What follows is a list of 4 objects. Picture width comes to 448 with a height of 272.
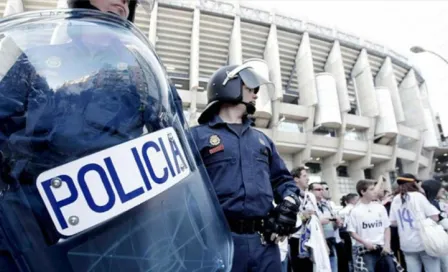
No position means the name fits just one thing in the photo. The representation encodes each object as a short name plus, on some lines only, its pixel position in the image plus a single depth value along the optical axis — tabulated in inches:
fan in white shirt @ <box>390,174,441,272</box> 149.6
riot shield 23.0
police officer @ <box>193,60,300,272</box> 63.3
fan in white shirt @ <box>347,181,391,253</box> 158.6
